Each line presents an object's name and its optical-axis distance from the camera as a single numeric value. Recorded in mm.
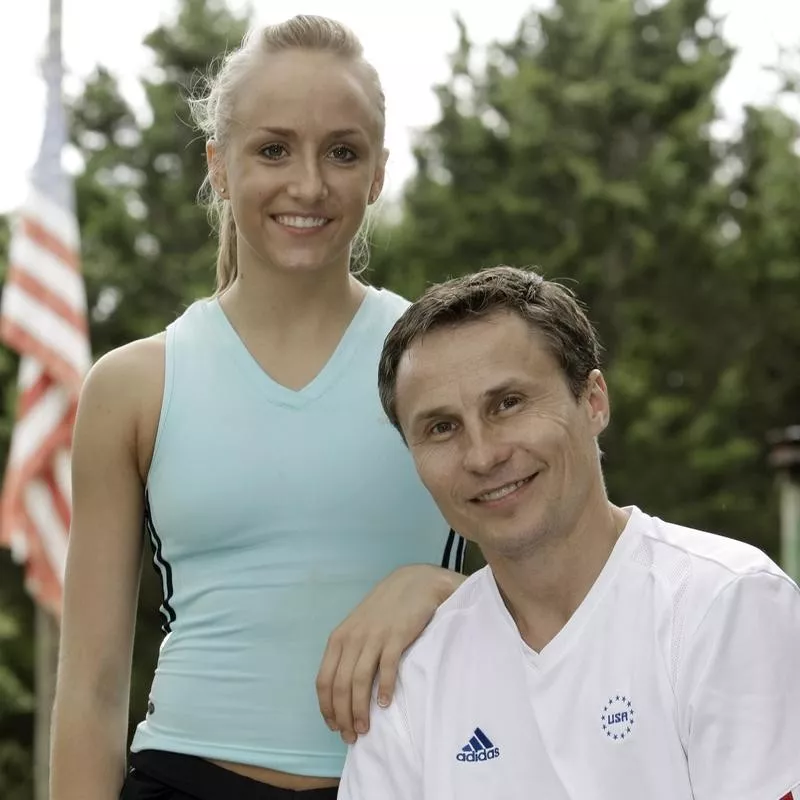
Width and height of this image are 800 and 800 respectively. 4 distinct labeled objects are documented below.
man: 2441
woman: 2779
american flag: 12922
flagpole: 13391
